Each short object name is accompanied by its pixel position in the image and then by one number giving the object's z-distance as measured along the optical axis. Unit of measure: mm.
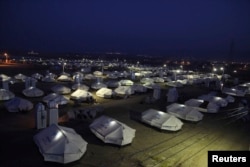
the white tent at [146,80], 84081
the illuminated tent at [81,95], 49375
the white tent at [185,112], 39031
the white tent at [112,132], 27438
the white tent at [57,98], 45119
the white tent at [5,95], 46188
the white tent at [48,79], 75562
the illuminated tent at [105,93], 55875
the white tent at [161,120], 33344
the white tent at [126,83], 75250
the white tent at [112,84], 71000
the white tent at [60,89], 56562
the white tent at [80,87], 60388
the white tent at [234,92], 69000
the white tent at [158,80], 86831
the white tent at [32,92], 50969
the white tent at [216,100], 51841
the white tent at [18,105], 38562
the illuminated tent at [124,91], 56625
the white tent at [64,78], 80188
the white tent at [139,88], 63103
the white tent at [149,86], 69575
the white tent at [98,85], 65750
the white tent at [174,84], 80175
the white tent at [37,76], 80188
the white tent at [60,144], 22719
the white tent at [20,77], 73150
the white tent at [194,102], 47406
